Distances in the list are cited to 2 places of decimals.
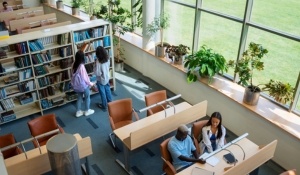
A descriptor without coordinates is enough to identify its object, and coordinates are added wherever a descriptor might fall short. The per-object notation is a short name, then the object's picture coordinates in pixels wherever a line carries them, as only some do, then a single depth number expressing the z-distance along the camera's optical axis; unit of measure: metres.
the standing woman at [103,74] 6.10
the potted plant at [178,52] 6.78
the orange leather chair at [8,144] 4.43
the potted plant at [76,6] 10.00
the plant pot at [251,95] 5.37
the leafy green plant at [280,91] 5.09
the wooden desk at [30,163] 3.84
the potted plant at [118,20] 8.02
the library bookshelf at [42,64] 5.93
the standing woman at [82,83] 5.89
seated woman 4.68
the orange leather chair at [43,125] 4.89
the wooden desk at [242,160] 3.91
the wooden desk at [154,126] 4.52
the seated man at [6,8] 10.87
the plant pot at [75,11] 10.07
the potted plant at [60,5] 10.86
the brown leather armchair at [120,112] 5.36
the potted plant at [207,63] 5.96
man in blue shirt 4.23
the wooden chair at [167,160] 4.27
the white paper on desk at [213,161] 4.17
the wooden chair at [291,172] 3.84
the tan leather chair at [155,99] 5.51
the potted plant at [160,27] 7.06
